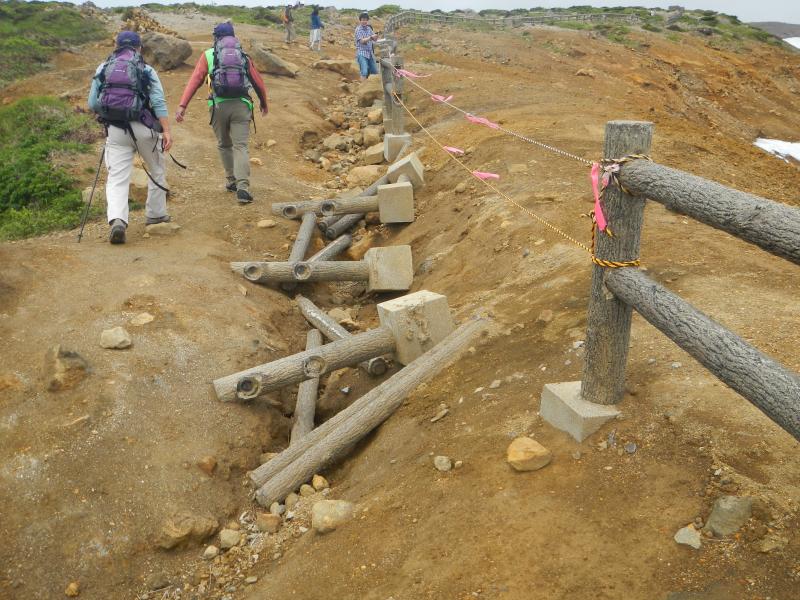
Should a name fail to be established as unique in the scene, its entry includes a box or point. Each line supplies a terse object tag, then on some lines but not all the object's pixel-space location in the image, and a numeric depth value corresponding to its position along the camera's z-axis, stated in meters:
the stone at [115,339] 5.02
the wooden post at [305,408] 4.98
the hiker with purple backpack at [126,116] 6.57
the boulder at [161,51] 16.19
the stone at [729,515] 2.59
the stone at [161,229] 7.46
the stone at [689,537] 2.58
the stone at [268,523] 4.04
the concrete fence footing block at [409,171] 8.81
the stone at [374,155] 10.79
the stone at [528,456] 3.21
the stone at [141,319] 5.37
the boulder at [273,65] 16.44
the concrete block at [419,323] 5.09
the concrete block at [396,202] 8.15
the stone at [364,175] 10.15
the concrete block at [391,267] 6.94
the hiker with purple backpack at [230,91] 7.86
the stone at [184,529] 3.96
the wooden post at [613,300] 2.96
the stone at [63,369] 4.55
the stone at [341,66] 18.42
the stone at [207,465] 4.41
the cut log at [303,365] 4.86
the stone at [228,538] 4.03
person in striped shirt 15.04
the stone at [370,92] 13.97
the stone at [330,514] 3.54
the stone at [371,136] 11.62
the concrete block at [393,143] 10.48
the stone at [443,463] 3.56
